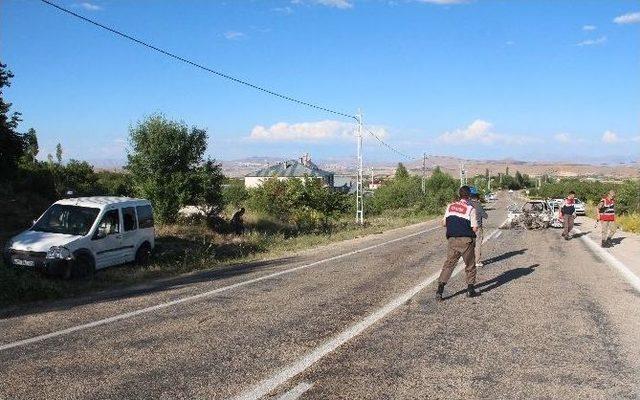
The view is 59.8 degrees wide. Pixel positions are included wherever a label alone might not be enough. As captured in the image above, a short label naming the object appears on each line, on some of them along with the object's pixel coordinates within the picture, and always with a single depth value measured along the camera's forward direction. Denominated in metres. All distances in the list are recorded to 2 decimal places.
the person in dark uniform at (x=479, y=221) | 12.59
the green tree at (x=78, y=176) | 32.28
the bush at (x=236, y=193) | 52.03
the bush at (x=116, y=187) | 27.62
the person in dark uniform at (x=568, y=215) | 21.73
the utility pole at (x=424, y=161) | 75.84
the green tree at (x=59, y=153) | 42.11
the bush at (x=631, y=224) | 25.33
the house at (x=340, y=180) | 152.00
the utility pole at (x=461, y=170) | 86.55
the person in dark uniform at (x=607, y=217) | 18.44
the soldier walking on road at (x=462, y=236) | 8.70
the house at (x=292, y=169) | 96.12
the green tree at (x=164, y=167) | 25.89
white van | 11.30
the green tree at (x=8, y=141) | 20.23
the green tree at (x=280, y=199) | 32.75
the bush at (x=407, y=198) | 63.31
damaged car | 27.75
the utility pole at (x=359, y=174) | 34.67
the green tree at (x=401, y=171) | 102.55
